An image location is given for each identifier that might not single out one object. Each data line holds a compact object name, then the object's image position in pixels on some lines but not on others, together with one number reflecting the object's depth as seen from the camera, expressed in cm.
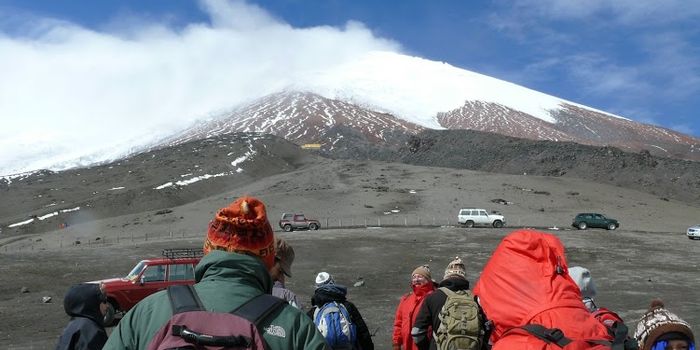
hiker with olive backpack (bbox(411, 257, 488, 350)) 527
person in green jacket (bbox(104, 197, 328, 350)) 218
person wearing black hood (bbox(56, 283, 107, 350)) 428
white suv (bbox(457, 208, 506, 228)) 4372
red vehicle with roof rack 1516
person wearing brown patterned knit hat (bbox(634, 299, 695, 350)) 362
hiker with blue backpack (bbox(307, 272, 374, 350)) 518
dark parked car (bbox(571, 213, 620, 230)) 4434
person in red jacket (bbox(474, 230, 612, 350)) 272
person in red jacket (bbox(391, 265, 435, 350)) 594
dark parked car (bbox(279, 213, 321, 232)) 4338
